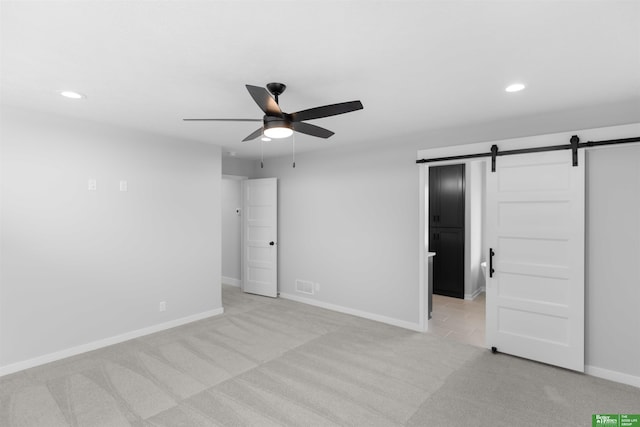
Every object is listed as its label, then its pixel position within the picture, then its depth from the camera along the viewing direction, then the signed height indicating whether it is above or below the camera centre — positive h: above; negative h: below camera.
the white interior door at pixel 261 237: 5.83 -0.48
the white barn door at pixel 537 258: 3.19 -0.48
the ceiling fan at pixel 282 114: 2.22 +0.71
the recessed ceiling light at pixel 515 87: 2.62 +1.00
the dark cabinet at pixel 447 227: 5.79 -0.30
